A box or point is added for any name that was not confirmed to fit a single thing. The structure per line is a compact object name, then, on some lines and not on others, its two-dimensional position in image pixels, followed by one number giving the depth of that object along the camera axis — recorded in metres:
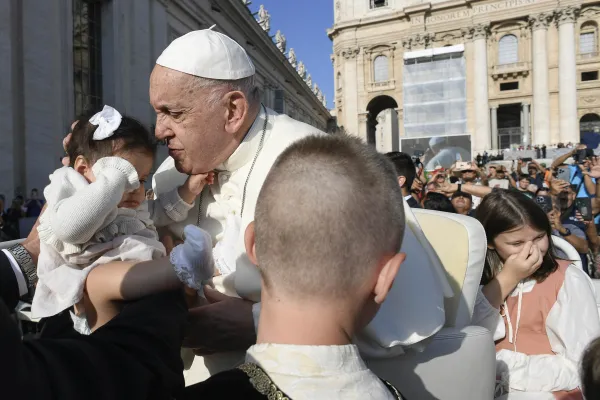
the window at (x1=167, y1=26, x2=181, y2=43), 14.84
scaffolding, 26.50
